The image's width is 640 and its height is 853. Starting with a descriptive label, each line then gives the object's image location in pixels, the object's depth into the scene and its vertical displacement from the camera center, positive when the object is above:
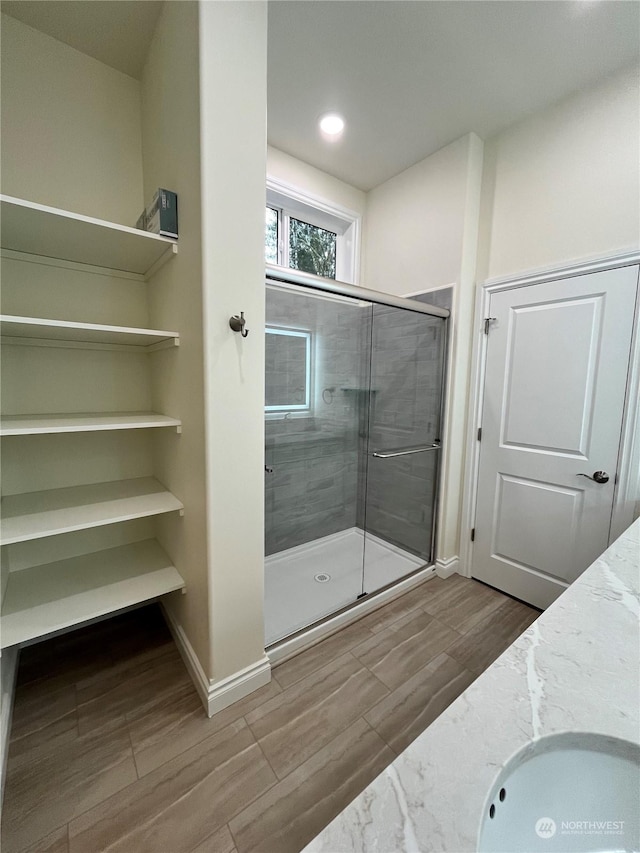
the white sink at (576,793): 0.54 -0.64
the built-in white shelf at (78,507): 1.27 -0.52
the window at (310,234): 2.42 +1.20
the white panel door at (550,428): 1.79 -0.19
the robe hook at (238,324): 1.25 +0.23
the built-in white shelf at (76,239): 1.16 +0.58
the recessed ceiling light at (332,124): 1.97 +1.55
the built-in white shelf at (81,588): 1.31 -0.89
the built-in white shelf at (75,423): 1.19 -0.15
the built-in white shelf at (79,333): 1.17 +0.21
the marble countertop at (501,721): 0.44 -0.55
